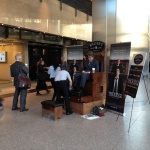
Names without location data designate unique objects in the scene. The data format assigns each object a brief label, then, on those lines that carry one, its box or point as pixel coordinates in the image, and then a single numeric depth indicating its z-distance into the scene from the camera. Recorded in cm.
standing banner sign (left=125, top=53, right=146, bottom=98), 458
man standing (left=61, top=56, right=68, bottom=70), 572
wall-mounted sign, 659
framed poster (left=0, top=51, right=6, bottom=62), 1227
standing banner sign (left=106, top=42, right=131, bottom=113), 525
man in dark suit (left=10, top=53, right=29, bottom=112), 589
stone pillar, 640
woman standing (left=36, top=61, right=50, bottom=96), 881
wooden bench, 505
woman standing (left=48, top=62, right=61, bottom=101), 745
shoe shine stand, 561
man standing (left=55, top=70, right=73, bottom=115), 539
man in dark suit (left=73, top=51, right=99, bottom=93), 579
